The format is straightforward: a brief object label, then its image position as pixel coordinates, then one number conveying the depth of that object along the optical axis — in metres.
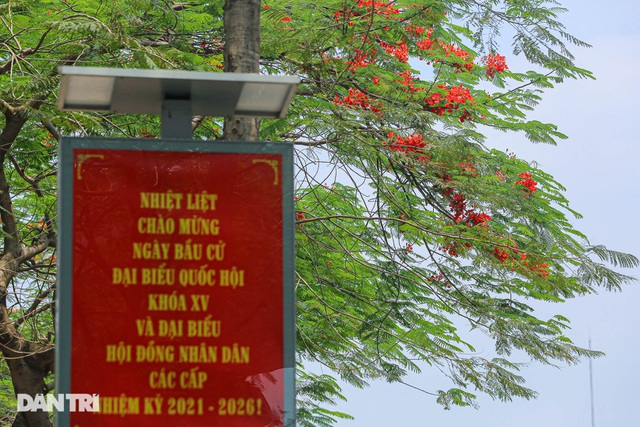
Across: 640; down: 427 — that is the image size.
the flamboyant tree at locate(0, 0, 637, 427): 9.73
